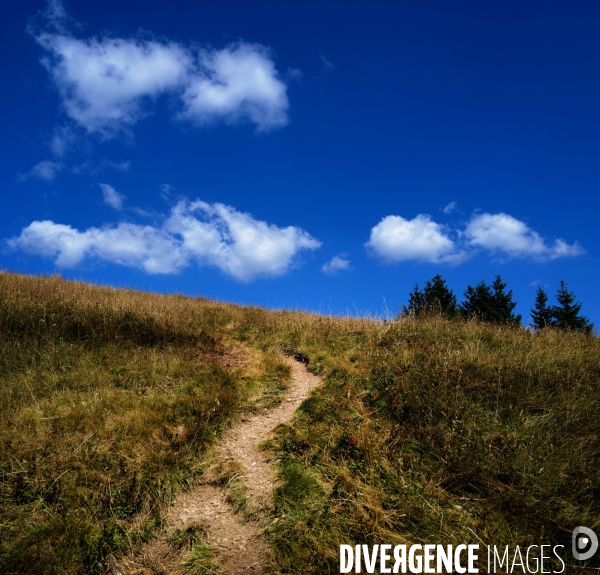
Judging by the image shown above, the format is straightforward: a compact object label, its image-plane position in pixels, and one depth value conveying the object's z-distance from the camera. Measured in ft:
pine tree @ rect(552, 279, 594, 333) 89.45
